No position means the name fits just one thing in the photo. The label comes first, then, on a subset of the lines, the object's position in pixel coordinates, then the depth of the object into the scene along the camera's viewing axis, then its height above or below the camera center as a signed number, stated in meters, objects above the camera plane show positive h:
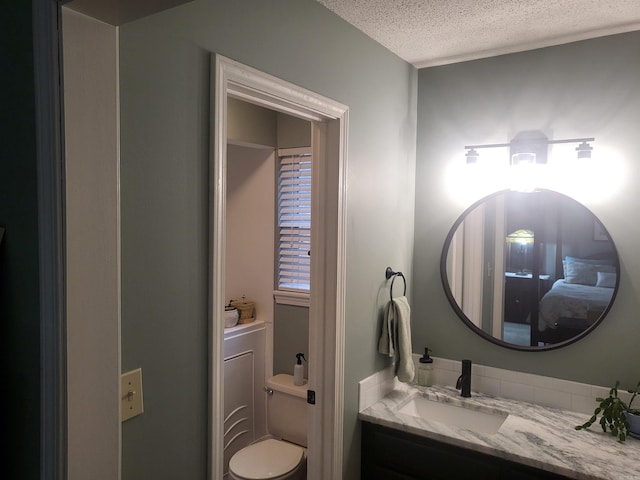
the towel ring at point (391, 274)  2.36 -0.26
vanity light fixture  2.19 +0.36
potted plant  1.88 -0.77
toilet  2.47 -1.29
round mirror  2.13 -0.22
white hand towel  2.29 -0.56
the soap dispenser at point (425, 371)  2.46 -0.78
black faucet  2.31 -0.77
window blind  3.14 +0.01
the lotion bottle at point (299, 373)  2.95 -0.95
